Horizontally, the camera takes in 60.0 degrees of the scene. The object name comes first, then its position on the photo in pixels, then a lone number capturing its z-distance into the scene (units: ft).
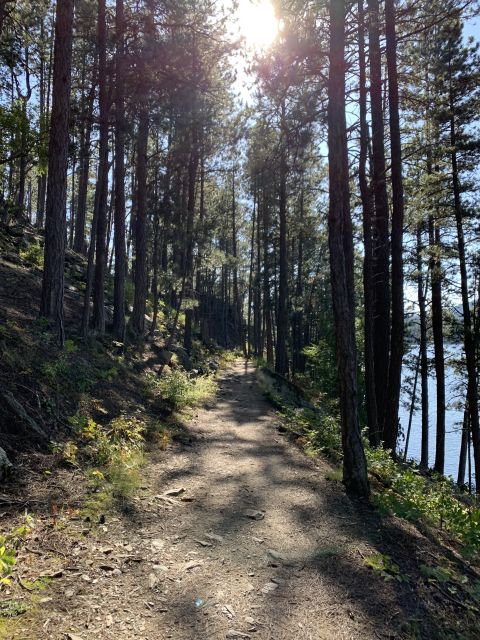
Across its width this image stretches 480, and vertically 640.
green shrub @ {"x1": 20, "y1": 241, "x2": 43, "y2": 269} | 43.09
